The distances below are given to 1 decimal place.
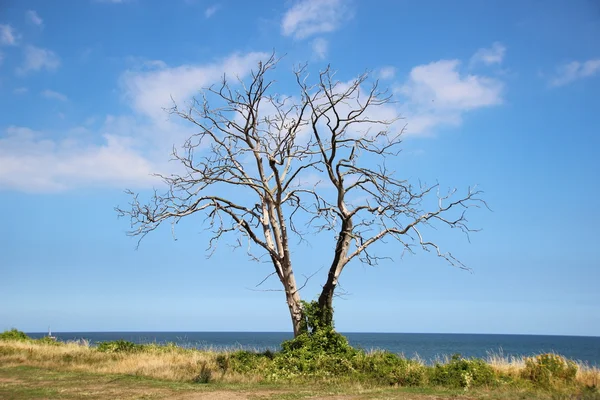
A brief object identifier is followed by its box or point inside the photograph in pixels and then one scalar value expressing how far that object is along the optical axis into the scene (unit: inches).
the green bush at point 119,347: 850.4
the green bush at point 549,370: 557.1
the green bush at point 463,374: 538.6
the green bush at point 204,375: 616.1
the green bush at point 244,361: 657.6
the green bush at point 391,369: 567.2
